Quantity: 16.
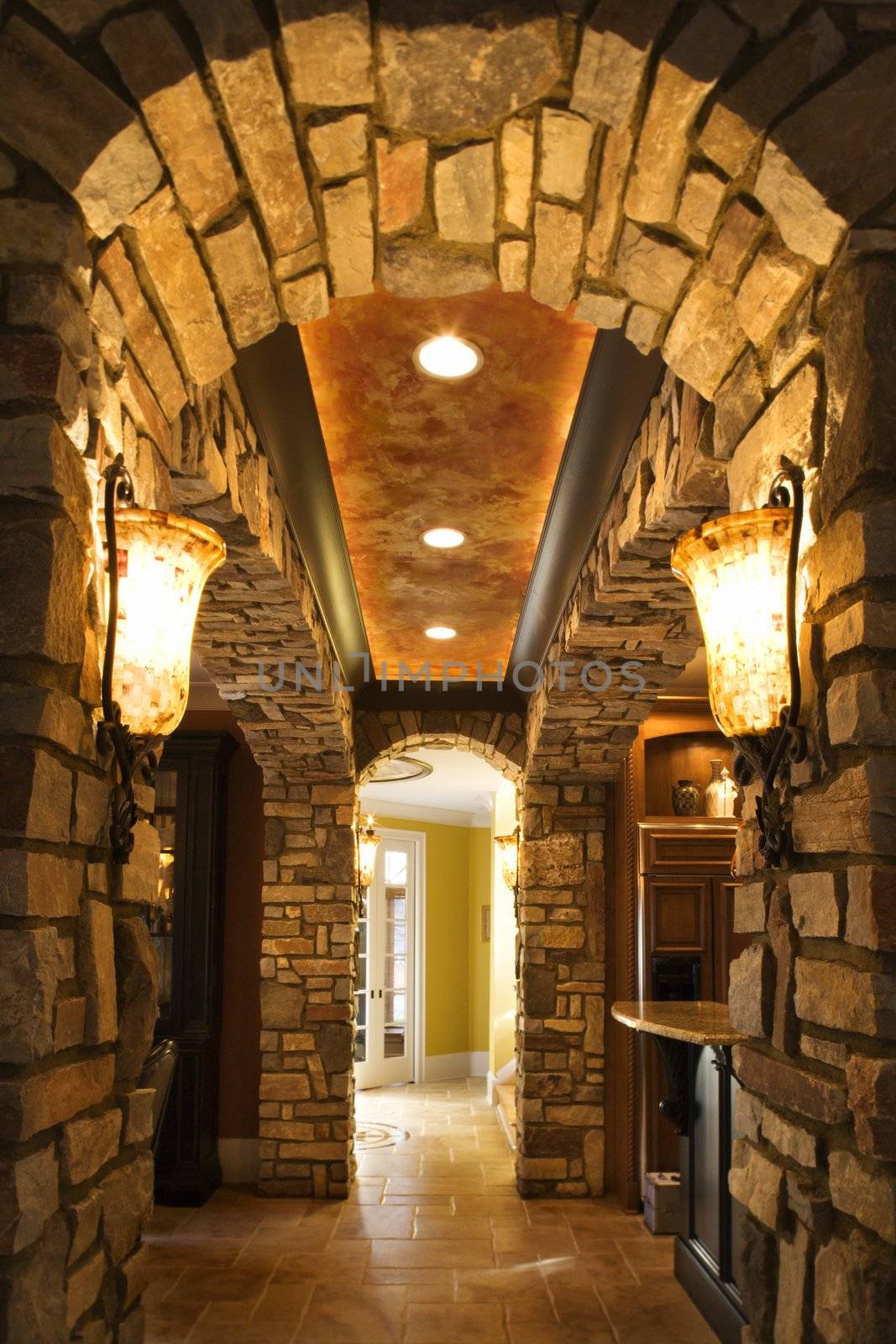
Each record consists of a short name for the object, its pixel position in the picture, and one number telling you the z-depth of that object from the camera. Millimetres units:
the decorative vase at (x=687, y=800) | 5992
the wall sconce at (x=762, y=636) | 1625
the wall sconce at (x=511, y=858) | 7066
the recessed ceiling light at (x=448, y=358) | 2736
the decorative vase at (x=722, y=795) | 5844
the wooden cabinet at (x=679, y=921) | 5609
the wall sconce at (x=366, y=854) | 6922
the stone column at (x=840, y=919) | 1358
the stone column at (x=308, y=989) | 5941
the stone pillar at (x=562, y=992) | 5934
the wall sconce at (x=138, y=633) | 1630
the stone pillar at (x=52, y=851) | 1340
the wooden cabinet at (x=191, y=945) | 5766
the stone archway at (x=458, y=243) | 1404
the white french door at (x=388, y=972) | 9789
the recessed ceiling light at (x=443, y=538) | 4023
